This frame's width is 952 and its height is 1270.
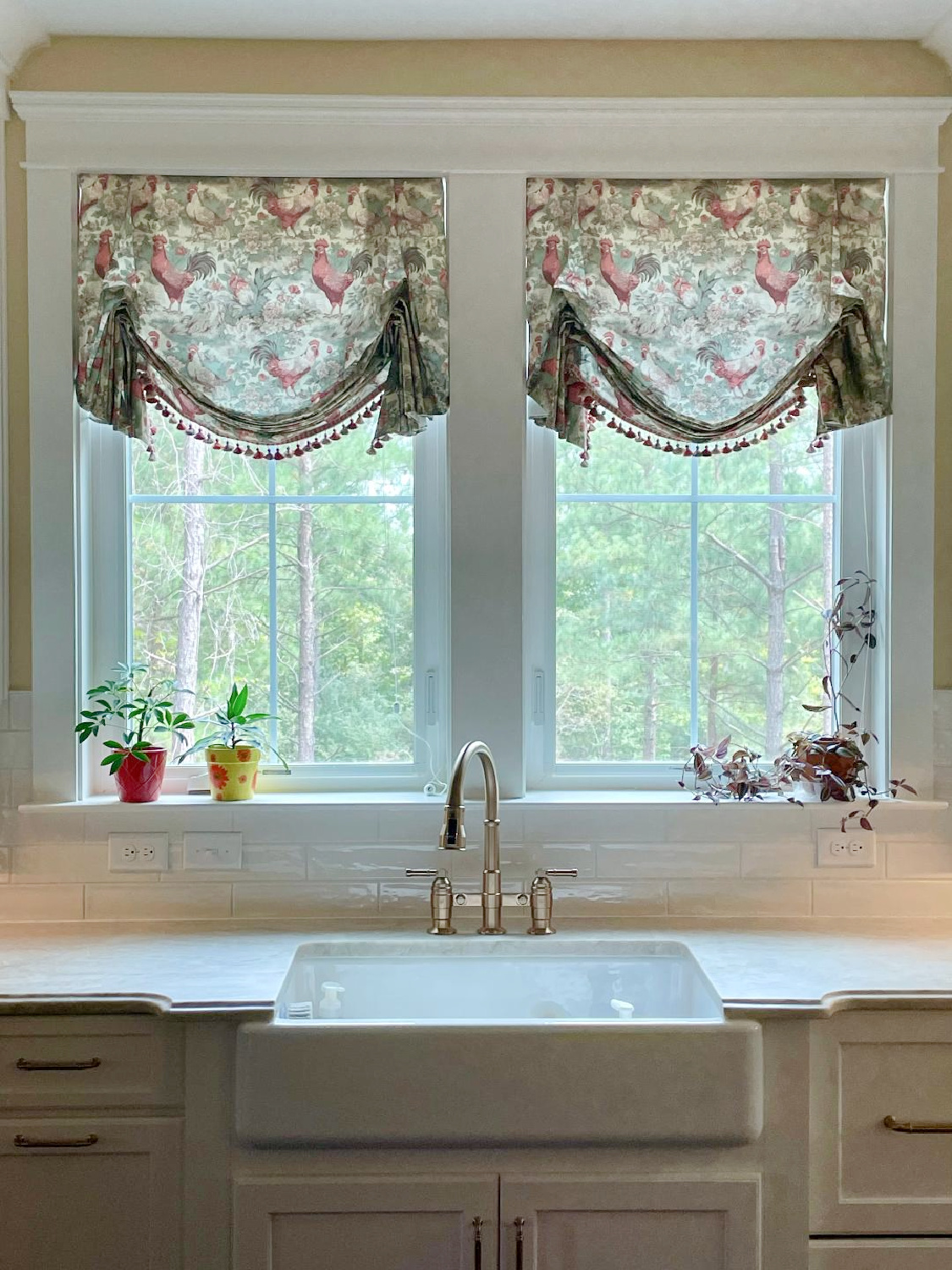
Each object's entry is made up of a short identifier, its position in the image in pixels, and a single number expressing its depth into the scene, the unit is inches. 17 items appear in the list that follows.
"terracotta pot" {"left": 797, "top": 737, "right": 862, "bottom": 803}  91.7
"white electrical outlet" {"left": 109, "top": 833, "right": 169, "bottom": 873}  90.7
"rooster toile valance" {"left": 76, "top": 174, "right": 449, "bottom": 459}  91.9
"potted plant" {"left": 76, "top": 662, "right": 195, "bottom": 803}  91.0
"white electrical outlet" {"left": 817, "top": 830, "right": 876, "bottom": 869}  91.9
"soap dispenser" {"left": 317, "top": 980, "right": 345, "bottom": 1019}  81.4
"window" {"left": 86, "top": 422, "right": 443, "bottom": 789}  97.1
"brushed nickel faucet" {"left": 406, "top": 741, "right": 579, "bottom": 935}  82.2
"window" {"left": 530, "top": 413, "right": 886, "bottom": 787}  97.6
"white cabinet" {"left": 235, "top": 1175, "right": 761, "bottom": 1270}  68.5
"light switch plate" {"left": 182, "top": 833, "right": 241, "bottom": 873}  91.0
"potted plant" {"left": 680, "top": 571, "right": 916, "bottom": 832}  92.0
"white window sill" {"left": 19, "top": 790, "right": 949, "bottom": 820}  91.0
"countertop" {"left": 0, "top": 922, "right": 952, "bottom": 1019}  70.7
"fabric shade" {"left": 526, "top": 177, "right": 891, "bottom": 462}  92.8
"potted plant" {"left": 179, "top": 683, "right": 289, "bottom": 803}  92.5
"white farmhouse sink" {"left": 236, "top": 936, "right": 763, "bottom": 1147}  68.0
